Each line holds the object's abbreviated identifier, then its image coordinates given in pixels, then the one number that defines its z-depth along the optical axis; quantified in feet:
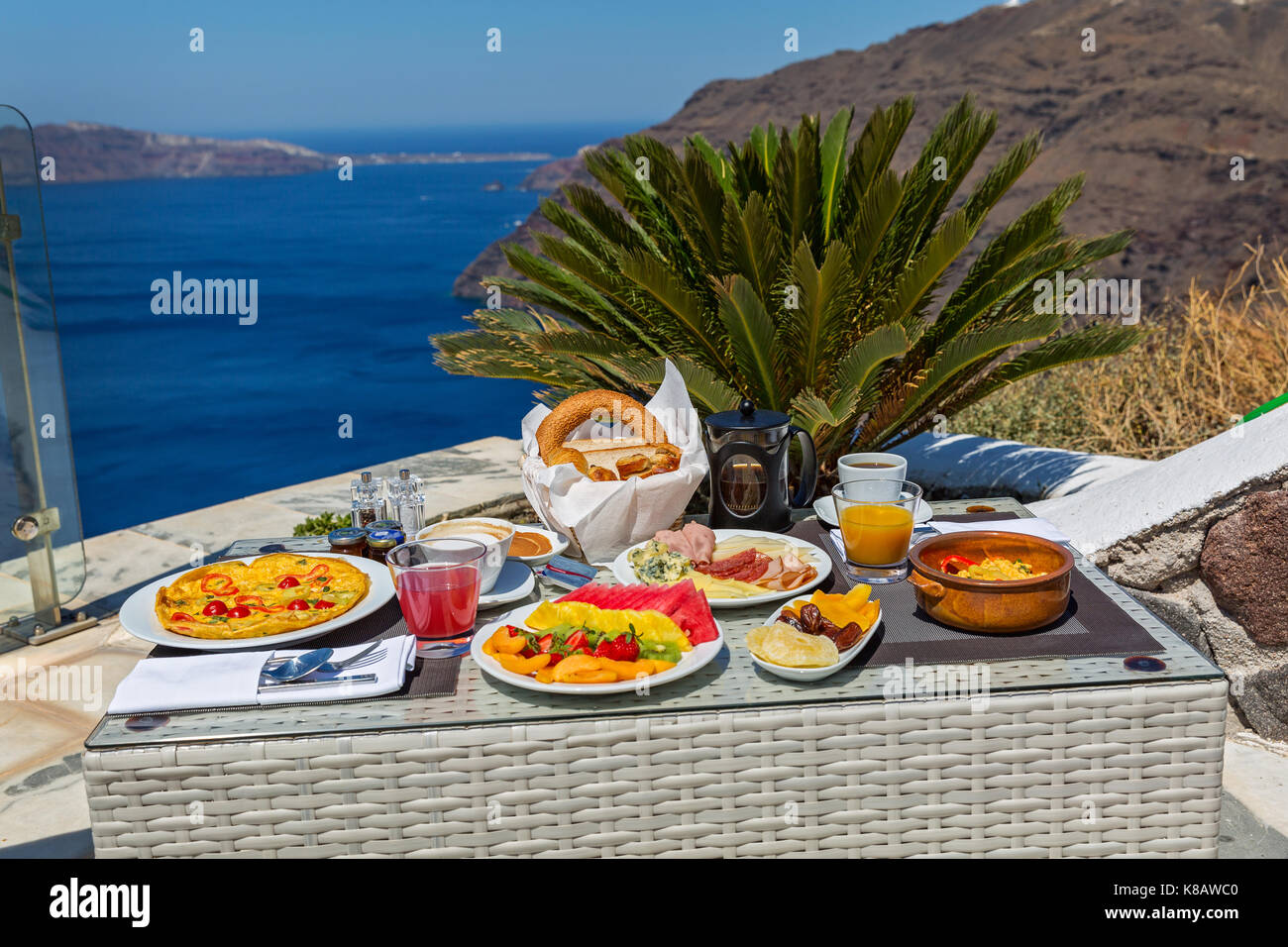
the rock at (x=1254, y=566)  8.66
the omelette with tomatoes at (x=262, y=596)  6.07
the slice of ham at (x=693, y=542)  6.98
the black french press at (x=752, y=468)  7.58
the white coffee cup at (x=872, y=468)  7.27
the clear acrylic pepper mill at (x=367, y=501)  7.70
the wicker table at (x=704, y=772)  5.18
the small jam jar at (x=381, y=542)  7.28
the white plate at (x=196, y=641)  5.94
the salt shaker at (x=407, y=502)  7.50
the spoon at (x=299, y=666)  5.54
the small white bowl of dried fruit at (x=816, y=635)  5.40
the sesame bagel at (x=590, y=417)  7.97
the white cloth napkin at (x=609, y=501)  7.31
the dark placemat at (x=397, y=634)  5.53
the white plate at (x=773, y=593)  6.40
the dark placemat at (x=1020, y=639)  5.70
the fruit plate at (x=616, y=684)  5.28
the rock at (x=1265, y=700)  9.04
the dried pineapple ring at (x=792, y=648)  5.41
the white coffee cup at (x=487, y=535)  6.63
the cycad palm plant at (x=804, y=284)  11.50
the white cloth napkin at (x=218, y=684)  5.40
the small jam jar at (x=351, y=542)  7.45
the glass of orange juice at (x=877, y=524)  6.64
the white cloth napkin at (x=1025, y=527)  7.55
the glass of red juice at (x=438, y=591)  5.93
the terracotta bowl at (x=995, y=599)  5.83
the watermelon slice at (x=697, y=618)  5.80
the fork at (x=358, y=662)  5.64
